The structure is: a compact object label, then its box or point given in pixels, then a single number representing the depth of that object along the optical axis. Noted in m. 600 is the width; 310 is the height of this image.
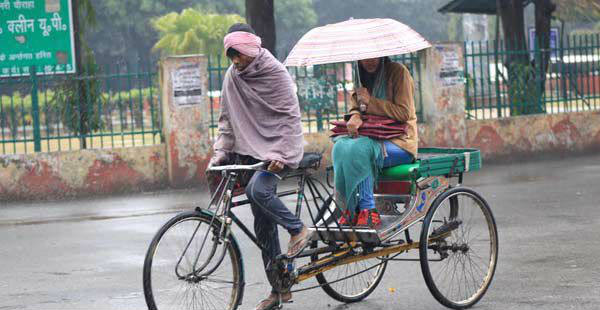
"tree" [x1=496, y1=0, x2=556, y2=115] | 16.33
